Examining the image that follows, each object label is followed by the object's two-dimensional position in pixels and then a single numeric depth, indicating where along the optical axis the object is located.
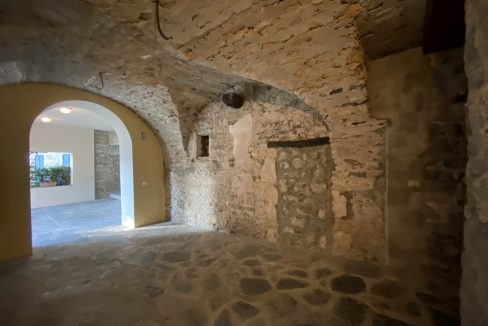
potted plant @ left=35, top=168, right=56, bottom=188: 7.45
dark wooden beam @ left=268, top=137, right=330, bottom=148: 2.81
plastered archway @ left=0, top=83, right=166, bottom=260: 2.91
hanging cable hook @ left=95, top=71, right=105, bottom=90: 3.02
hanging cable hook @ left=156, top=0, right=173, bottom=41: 1.70
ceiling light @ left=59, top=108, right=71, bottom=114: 5.38
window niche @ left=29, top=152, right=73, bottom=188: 7.50
